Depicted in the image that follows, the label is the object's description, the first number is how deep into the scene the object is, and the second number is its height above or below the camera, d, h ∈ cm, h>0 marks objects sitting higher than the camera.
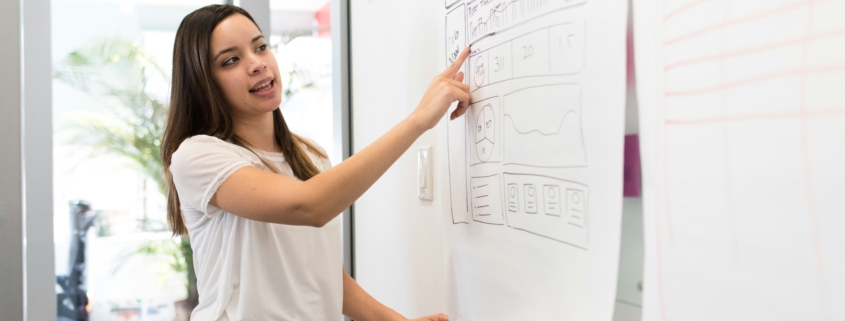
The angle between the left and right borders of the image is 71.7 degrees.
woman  92 +0
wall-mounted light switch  116 -2
